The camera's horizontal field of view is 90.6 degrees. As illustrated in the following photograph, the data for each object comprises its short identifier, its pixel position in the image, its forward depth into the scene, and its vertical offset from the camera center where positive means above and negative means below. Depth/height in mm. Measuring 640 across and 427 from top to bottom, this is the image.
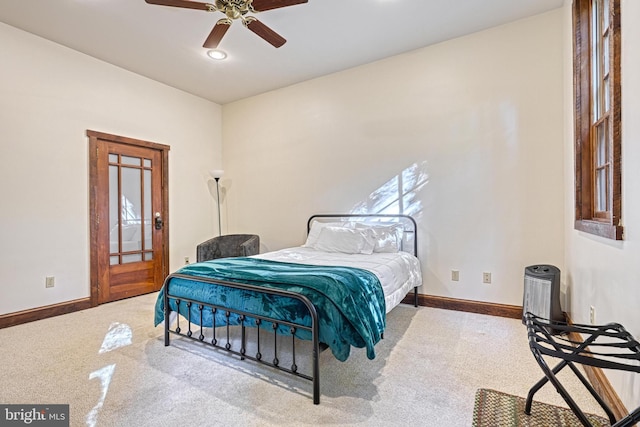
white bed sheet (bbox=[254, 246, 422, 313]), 2580 -461
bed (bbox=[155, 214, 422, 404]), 1865 -585
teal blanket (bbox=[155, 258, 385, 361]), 1856 -567
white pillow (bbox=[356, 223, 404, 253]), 3495 -287
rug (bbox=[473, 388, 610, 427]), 1612 -1085
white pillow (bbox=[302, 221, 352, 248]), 3969 -230
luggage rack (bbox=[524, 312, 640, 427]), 1154 -581
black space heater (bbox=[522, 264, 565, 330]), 2707 -718
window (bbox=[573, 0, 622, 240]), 2045 +694
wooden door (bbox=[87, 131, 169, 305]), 3797 -39
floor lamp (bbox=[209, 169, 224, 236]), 4926 +568
